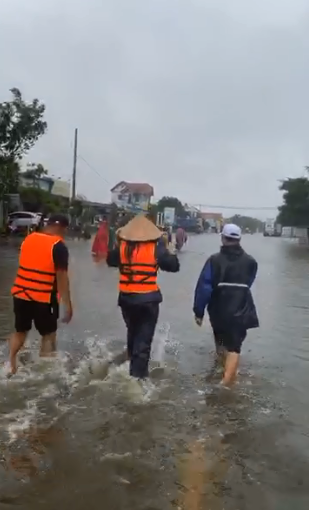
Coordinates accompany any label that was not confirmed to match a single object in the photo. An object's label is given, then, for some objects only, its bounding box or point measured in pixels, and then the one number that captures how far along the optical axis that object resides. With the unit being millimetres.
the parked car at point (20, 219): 37688
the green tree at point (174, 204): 106062
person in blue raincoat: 6262
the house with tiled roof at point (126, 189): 83519
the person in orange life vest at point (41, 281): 6027
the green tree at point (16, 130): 28719
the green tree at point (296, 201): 72312
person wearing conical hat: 5938
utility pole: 50088
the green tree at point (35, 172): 45156
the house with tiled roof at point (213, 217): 126681
